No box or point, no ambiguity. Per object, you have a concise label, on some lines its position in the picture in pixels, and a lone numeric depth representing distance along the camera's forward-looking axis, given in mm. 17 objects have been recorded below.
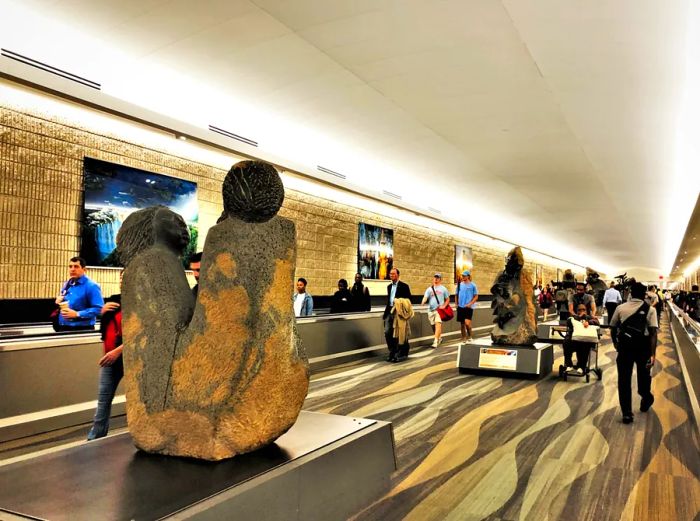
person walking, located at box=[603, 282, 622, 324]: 17891
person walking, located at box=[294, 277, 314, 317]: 10957
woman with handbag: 13680
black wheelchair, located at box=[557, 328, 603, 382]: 9125
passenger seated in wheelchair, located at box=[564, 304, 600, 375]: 9062
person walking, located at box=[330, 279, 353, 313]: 12441
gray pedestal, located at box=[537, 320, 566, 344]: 15508
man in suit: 11391
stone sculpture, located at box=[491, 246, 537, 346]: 9781
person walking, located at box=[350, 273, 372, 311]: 12773
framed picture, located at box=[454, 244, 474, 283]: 23266
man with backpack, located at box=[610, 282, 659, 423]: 6410
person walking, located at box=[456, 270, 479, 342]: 14820
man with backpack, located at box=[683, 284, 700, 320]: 18297
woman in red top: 4430
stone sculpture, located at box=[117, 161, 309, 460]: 3047
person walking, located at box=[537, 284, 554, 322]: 25469
